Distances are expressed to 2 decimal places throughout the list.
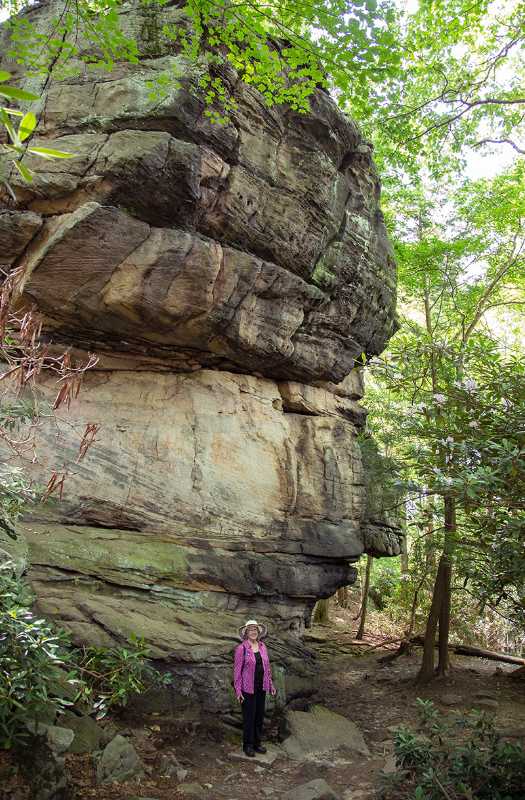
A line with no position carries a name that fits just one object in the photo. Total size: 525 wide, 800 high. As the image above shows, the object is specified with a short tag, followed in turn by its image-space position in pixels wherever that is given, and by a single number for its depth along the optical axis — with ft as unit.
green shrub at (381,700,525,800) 17.90
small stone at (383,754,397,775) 24.83
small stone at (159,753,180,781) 21.87
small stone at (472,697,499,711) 34.65
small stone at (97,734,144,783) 19.90
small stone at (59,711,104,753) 20.59
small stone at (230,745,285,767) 24.88
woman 24.89
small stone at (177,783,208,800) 20.95
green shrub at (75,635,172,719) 21.11
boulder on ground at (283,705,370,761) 26.96
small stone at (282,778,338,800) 20.67
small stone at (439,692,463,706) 36.22
